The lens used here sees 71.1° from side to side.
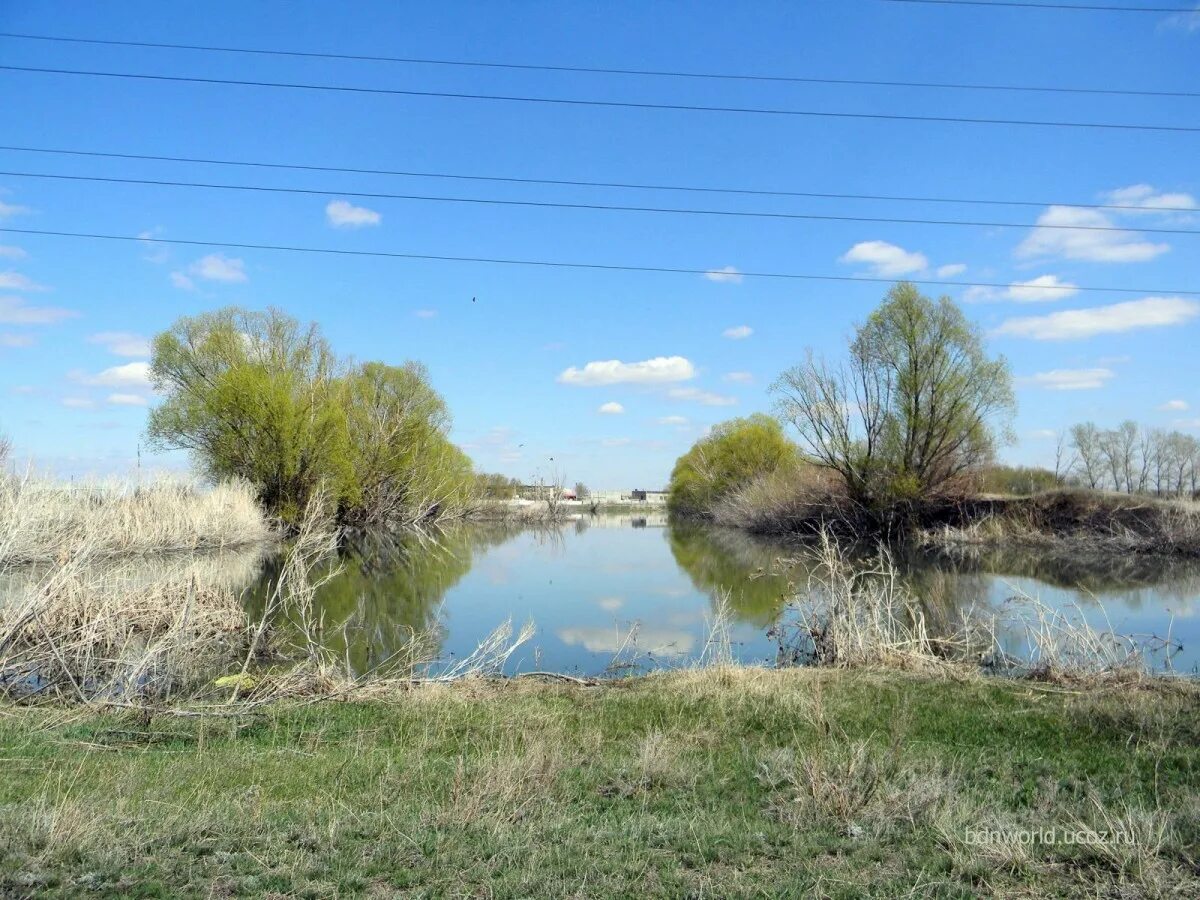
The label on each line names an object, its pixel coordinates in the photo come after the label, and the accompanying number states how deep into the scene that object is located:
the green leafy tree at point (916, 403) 38.12
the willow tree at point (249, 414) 35.75
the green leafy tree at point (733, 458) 58.97
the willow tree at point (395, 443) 45.03
